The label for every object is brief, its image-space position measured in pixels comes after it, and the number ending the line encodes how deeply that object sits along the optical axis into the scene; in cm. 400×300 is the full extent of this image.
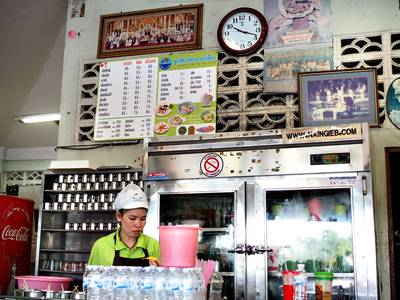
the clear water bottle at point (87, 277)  191
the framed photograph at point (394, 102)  395
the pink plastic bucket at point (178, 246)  198
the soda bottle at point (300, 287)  216
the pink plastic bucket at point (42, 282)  361
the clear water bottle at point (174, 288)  184
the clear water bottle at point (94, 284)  190
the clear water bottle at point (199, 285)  185
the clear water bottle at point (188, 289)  183
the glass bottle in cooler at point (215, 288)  223
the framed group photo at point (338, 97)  402
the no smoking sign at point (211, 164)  356
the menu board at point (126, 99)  460
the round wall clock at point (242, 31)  446
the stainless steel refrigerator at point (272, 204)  324
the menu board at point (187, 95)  443
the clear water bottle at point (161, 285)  185
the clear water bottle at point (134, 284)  188
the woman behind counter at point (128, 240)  281
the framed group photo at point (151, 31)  470
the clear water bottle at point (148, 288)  187
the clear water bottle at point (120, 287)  189
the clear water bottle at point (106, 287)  189
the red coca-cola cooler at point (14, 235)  416
